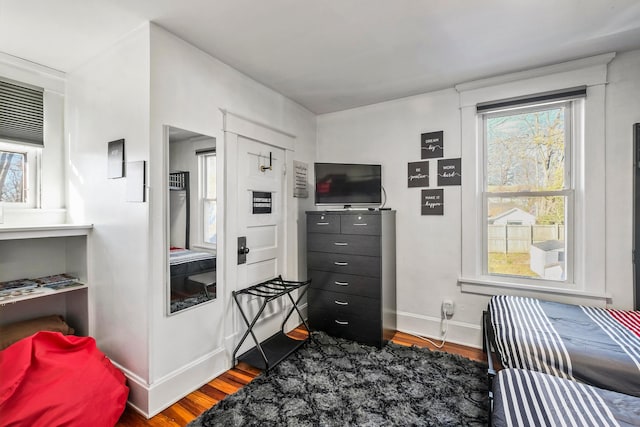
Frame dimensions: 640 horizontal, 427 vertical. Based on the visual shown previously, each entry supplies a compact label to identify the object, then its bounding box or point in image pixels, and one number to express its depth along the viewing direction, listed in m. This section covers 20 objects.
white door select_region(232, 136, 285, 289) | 2.62
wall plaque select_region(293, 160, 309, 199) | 3.29
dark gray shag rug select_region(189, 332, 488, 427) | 1.84
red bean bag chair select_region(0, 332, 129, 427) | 1.55
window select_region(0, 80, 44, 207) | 2.29
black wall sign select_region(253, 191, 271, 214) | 2.76
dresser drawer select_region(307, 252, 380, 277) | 2.79
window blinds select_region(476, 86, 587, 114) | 2.41
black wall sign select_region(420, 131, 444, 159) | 2.98
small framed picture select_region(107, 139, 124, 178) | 2.05
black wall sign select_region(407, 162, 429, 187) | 3.06
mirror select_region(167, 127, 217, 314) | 2.05
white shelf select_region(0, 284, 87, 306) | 1.92
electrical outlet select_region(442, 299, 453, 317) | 2.92
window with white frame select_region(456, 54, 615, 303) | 2.38
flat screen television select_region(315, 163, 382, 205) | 3.10
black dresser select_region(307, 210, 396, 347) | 2.77
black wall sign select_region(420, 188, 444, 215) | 2.98
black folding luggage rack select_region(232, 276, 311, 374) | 2.44
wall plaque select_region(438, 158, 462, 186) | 2.89
